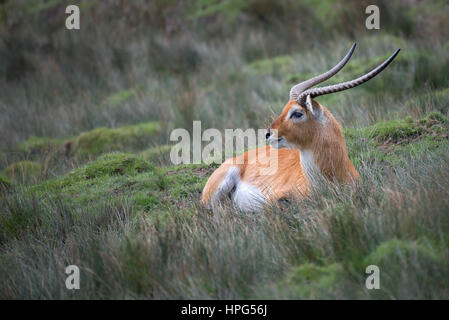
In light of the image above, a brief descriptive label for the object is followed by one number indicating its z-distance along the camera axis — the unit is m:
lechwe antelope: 10.90
